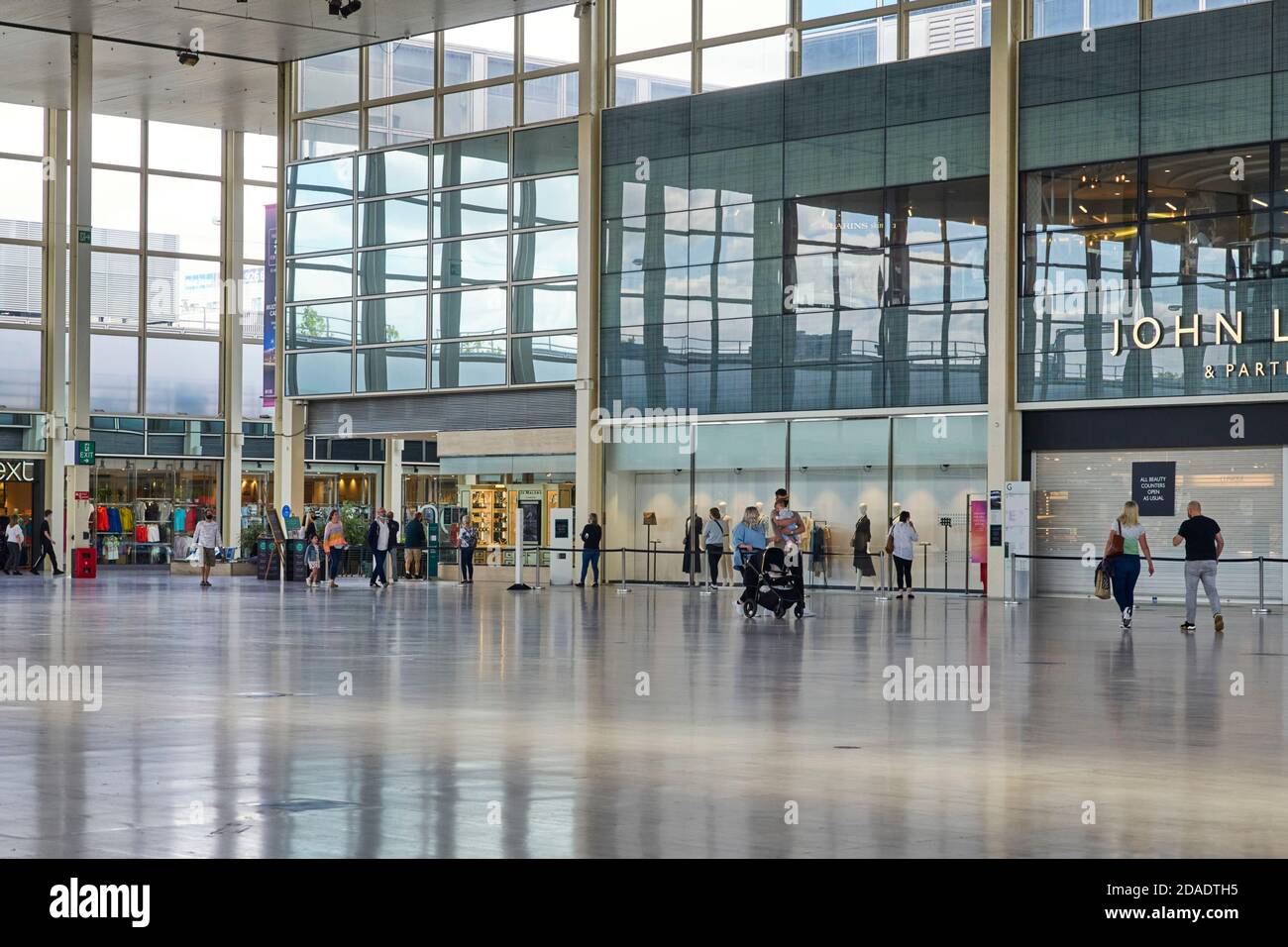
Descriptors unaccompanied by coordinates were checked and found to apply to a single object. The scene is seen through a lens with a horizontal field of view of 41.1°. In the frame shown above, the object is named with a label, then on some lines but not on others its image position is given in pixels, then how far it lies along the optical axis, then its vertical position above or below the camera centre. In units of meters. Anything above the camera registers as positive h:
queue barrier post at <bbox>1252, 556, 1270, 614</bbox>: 28.84 -1.59
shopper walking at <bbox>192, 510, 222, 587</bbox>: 39.78 -1.12
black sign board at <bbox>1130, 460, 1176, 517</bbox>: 33.28 +0.16
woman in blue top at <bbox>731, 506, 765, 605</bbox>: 26.69 -0.80
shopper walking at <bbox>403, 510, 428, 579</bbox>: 44.12 -1.26
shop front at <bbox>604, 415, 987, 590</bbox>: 36.19 +0.19
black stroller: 26.44 -1.40
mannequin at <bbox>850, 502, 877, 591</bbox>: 36.97 -1.20
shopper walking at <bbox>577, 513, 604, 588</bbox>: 39.62 -0.97
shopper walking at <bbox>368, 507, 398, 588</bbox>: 38.62 -1.05
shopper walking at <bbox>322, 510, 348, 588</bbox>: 39.06 -1.09
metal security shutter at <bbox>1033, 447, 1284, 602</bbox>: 32.00 -0.23
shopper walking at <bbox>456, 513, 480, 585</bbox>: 42.69 -1.27
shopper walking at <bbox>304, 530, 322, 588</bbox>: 39.69 -1.52
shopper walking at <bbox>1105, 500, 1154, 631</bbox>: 24.12 -0.89
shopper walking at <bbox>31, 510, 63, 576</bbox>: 45.75 -1.26
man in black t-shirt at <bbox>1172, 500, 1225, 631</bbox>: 23.38 -0.76
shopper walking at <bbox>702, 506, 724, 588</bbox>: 35.81 -0.97
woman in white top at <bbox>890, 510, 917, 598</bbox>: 34.25 -0.95
